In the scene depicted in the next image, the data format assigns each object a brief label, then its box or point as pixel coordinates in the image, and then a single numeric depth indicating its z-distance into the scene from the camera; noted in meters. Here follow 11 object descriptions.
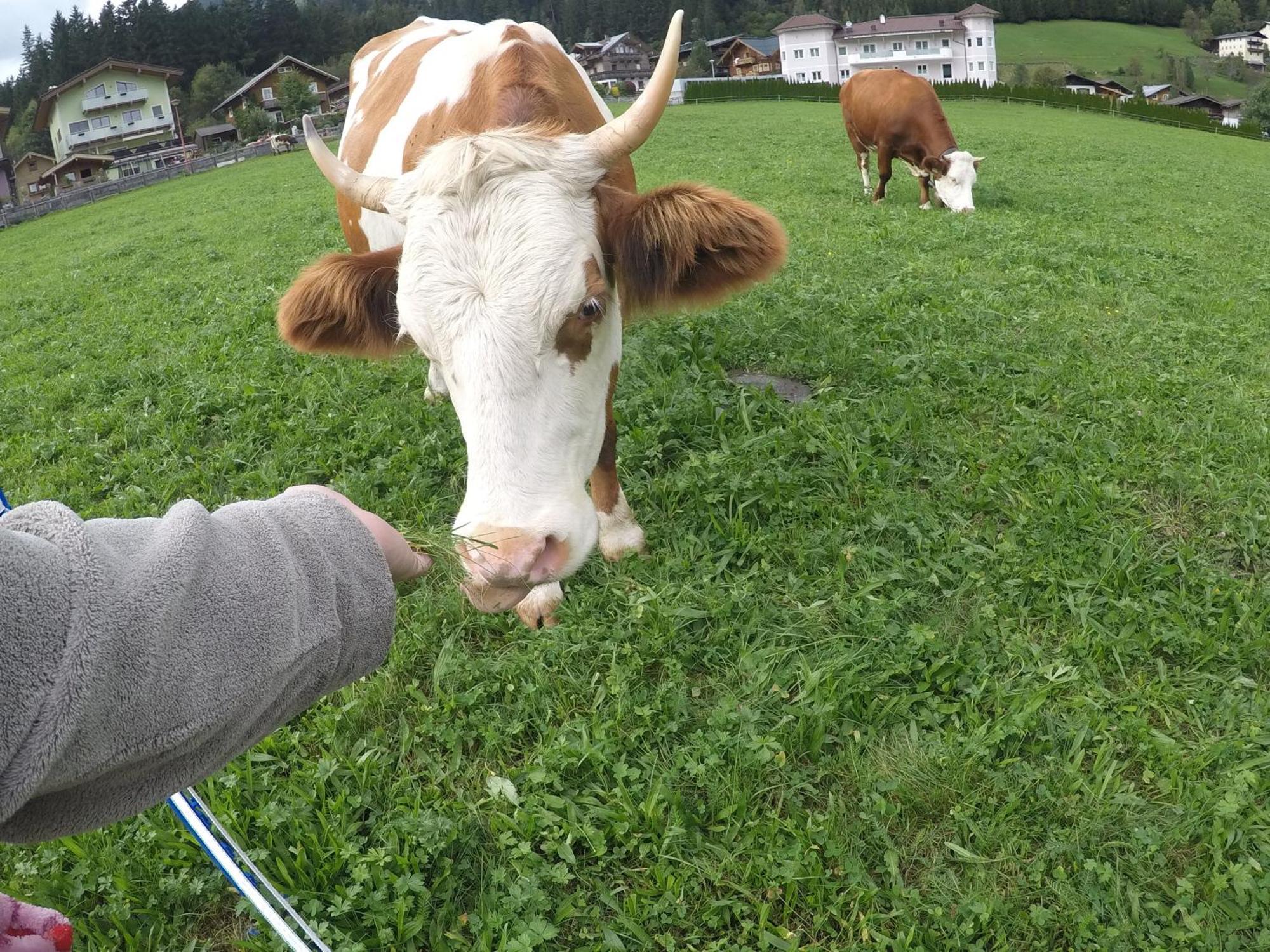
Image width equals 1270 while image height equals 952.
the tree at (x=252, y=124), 51.41
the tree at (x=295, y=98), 52.03
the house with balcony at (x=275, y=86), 62.22
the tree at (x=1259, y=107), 62.19
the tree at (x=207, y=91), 70.50
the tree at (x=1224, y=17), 109.00
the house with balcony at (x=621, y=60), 78.44
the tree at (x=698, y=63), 78.69
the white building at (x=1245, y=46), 108.69
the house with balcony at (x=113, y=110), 65.81
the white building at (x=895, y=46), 81.62
